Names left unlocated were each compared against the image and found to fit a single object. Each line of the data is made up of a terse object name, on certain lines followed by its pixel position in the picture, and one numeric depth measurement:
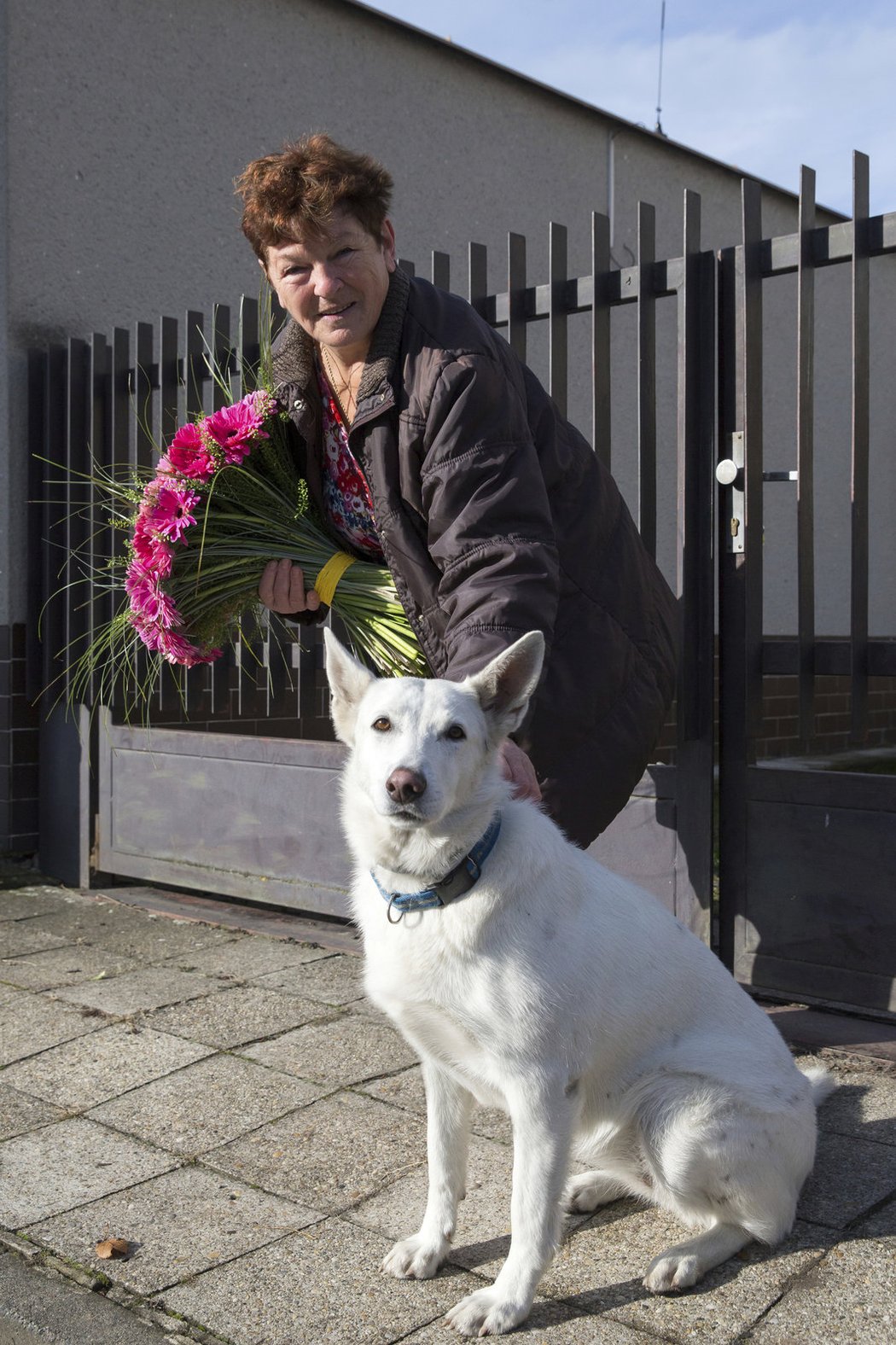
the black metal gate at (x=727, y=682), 3.78
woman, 2.80
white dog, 2.24
